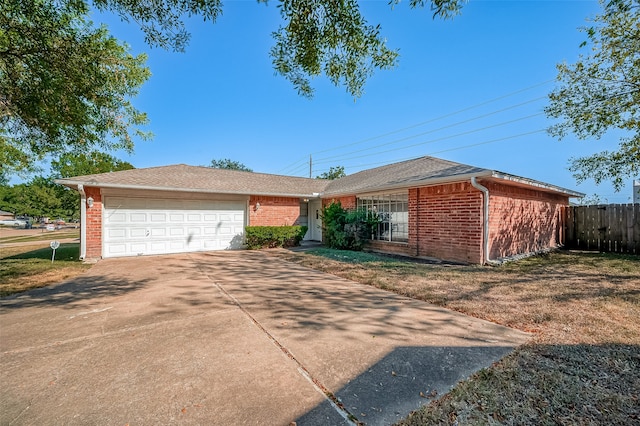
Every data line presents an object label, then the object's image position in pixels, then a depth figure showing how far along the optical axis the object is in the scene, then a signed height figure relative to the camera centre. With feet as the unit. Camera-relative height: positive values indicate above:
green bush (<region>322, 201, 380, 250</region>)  35.32 -1.41
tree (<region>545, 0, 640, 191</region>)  26.61 +13.30
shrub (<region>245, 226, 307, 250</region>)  38.63 -3.07
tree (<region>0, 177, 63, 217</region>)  120.78 +6.93
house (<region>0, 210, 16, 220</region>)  171.97 -0.97
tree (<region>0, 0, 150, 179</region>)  15.75 +9.45
